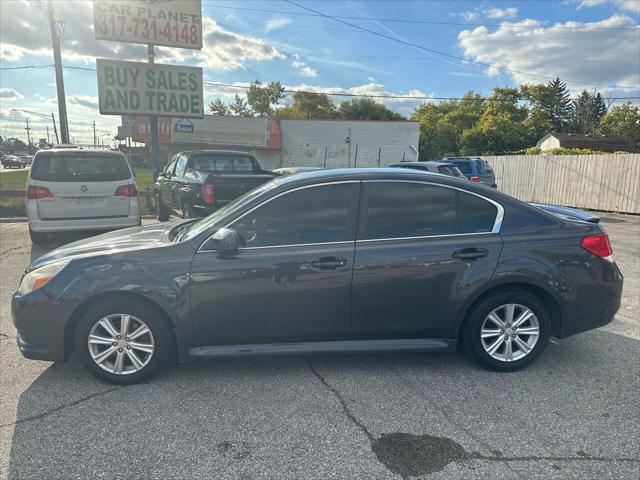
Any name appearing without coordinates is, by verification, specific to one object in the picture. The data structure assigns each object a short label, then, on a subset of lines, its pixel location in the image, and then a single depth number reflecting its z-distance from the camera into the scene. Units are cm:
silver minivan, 714
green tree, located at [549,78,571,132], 7688
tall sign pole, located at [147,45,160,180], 1272
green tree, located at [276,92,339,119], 6712
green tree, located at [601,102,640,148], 5314
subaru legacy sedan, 322
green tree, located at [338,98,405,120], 6359
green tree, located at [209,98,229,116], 6619
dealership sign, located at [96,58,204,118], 1224
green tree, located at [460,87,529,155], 5424
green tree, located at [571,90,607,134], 7231
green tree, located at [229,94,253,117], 6656
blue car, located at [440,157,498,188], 1494
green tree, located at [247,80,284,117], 6656
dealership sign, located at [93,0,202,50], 1212
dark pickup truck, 822
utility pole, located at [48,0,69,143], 1758
